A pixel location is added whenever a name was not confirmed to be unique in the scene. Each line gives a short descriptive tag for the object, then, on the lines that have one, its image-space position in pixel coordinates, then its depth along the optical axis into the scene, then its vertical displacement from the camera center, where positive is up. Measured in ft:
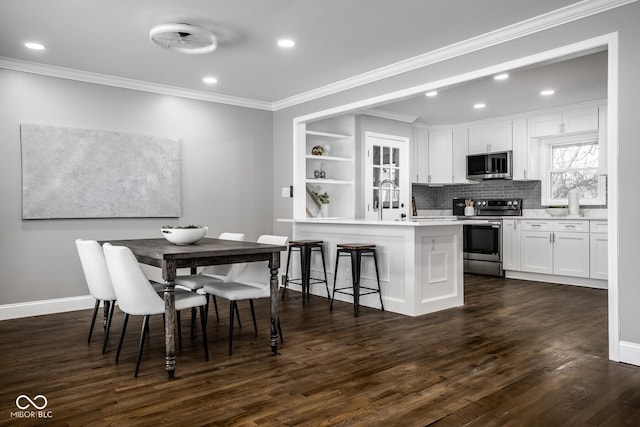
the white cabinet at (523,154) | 23.73 +2.71
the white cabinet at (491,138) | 24.48 +3.75
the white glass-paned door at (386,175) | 22.34 +1.60
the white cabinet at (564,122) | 21.58 +4.07
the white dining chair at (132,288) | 9.67 -1.70
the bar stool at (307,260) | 17.67 -2.03
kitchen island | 15.14 -1.95
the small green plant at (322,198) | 21.62 +0.45
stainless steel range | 23.65 -1.46
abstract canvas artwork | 15.51 +1.23
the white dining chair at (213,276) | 13.20 -2.07
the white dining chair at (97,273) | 11.25 -1.59
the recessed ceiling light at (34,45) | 13.64 +4.79
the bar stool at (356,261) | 15.35 -1.80
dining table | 9.73 -1.14
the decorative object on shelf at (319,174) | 21.27 +1.53
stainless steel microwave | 24.29 +2.22
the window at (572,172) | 22.58 +1.73
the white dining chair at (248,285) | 11.46 -2.04
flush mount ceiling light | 11.98 +4.55
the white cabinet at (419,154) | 26.58 +3.05
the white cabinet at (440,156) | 26.89 +2.97
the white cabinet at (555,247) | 20.72 -1.87
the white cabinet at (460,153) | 26.35 +3.06
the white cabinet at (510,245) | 23.15 -1.90
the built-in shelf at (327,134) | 20.29 +3.28
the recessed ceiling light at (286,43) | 13.35 +4.78
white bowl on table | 11.75 -0.67
